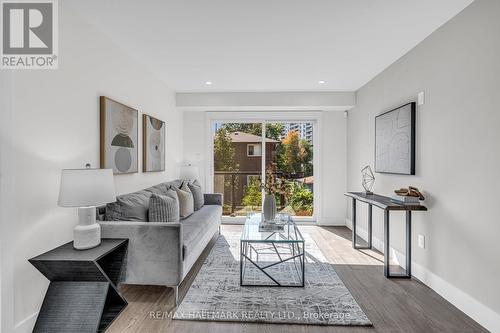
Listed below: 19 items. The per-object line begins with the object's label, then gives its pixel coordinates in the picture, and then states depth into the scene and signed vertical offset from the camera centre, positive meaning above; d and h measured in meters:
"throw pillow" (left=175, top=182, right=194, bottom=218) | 3.62 -0.53
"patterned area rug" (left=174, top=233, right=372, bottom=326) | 2.21 -1.23
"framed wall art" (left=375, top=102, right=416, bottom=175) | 3.04 +0.29
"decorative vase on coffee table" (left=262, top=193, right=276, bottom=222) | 3.41 -0.57
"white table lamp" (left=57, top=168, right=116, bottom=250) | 1.94 -0.24
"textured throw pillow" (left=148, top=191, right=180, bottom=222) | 2.75 -0.47
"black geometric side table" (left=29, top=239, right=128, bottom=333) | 1.89 -0.94
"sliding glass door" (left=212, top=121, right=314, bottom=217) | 5.49 +0.01
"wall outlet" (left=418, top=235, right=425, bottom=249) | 2.88 -0.82
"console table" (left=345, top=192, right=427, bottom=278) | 2.77 -0.55
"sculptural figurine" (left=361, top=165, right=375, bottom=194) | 4.15 -0.22
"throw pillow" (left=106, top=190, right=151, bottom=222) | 2.58 -0.45
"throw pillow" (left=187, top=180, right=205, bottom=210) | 4.21 -0.51
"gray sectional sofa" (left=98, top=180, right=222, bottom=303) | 2.35 -0.75
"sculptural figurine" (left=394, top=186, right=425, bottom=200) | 2.85 -0.30
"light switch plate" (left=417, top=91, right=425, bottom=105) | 2.88 +0.70
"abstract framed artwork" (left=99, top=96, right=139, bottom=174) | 2.73 +0.29
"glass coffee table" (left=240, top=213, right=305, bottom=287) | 2.75 -1.19
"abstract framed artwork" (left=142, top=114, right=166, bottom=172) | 3.68 +0.27
